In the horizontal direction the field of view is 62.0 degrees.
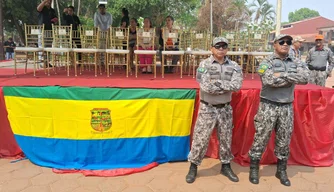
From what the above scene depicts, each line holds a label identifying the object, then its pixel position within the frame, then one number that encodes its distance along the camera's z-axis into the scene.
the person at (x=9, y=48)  16.61
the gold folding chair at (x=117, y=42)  5.14
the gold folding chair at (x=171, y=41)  5.70
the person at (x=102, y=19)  6.69
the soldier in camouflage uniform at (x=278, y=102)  2.91
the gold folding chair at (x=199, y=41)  5.90
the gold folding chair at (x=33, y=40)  5.10
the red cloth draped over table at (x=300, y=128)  3.65
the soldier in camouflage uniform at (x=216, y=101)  2.95
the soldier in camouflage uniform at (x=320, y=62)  5.67
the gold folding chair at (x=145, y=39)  5.44
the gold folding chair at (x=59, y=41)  5.09
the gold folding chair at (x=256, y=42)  5.71
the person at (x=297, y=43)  6.05
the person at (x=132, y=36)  6.69
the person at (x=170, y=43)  5.97
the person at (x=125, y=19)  7.32
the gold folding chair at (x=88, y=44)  5.20
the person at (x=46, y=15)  6.27
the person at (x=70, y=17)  7.26
